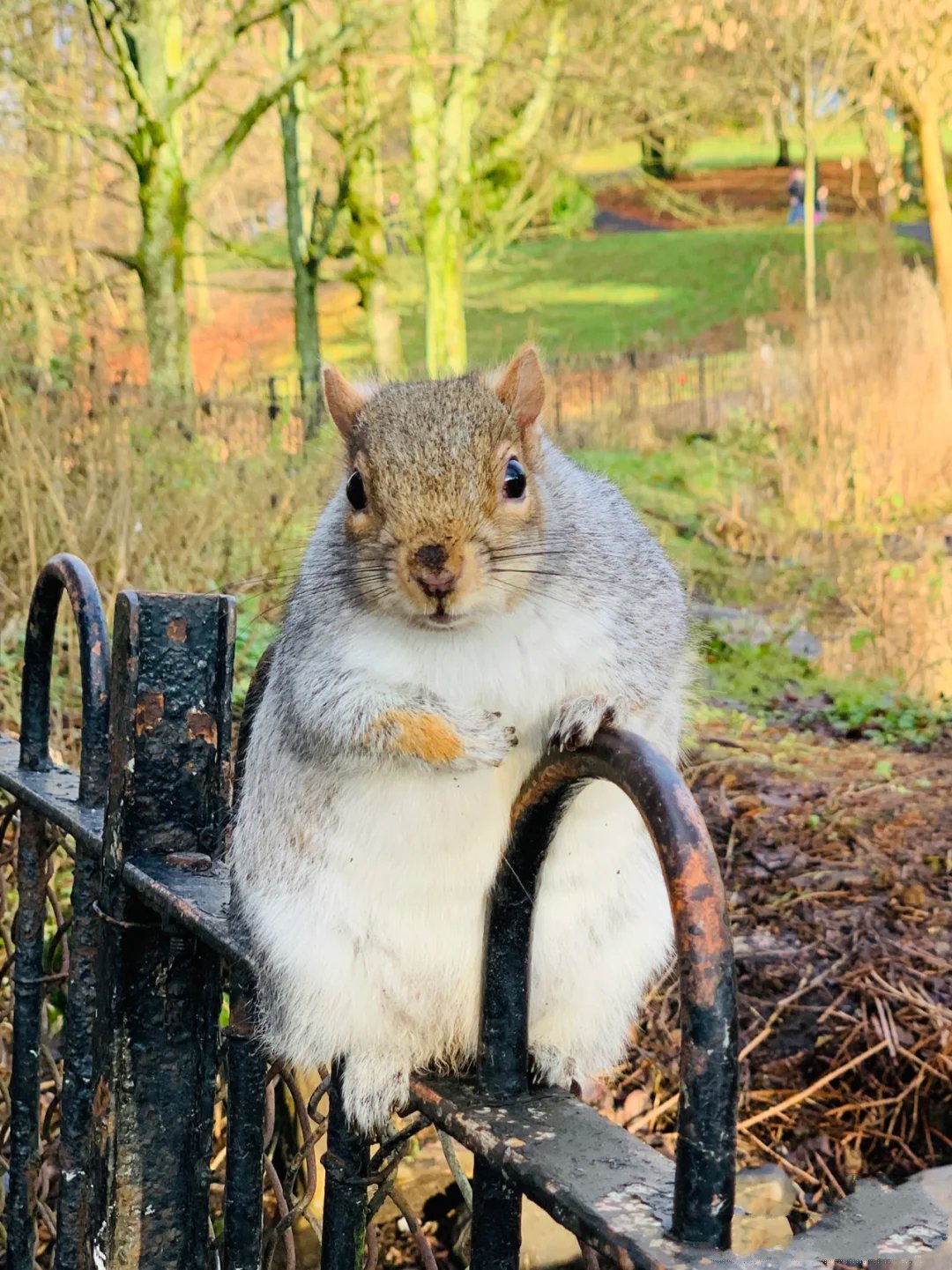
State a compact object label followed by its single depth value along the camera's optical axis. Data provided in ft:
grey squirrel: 3.30
